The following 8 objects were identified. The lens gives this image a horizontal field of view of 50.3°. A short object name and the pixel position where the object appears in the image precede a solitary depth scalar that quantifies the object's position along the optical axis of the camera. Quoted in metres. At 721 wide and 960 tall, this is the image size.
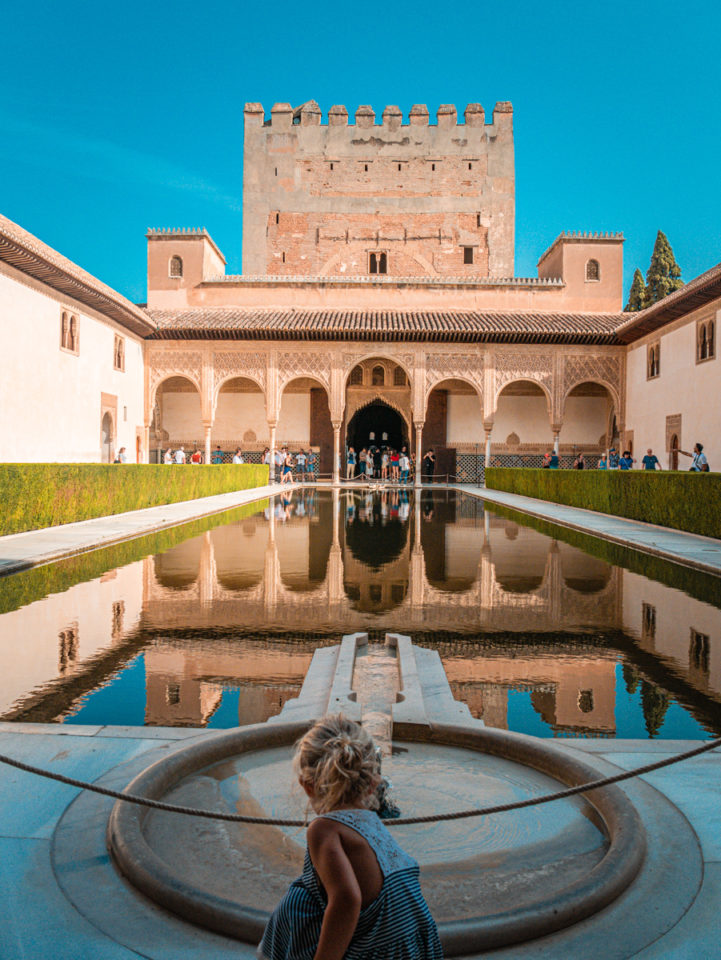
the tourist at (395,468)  30.06
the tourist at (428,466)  28.38
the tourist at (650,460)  20.02
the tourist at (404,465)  28.50
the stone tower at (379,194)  34.25
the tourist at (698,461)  17.28
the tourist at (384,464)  30.27
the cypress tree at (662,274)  40.69
